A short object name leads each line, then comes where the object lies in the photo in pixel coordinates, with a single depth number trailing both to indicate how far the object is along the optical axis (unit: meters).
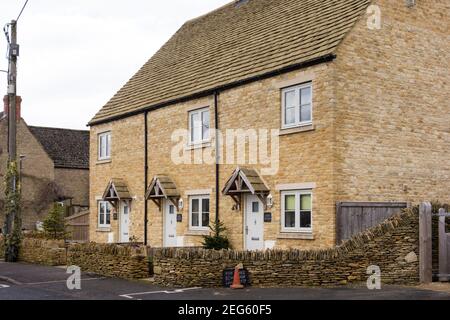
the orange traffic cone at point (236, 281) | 15.72
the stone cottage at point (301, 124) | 18.64
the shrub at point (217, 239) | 21.12
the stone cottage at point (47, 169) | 49.59
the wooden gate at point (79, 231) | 35.36
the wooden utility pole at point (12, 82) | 24.14
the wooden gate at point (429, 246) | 15.71
